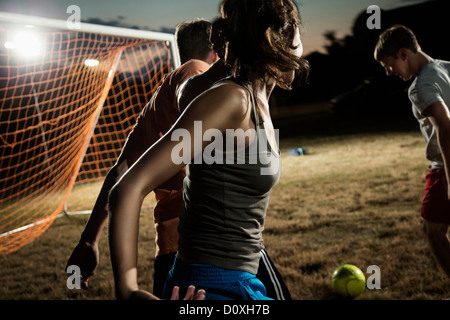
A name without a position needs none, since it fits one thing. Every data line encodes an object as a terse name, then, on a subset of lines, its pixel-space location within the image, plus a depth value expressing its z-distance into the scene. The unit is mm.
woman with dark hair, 1068
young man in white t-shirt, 3020
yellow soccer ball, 3436
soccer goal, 3207
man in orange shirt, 1959
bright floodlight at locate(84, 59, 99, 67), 5159
